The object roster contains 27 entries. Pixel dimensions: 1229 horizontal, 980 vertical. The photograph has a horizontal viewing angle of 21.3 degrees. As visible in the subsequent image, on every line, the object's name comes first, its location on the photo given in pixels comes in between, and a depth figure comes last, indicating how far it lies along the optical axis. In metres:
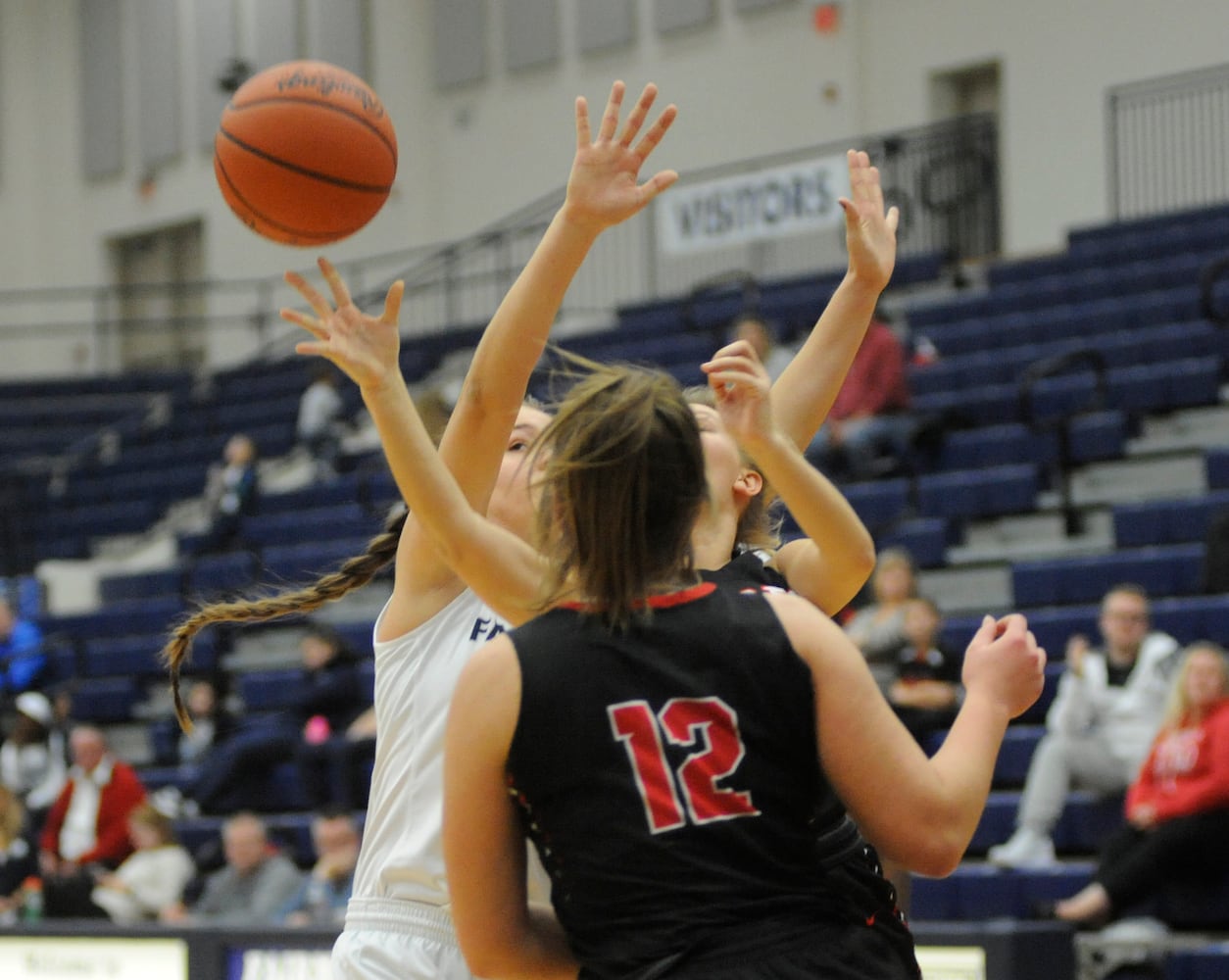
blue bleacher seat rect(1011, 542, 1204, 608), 15.24
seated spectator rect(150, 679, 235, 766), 20.12
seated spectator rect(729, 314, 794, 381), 18.48
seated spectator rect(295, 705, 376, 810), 17.49
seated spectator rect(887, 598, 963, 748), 13.76
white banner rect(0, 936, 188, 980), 11.18
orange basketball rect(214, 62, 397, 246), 5.52
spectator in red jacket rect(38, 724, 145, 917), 18.35
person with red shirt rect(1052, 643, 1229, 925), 11.67
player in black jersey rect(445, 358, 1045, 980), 3.47
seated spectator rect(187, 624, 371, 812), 18.43
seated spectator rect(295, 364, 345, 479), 26.95
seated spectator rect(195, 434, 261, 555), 25.58
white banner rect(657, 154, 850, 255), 25.47
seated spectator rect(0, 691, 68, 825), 20.18
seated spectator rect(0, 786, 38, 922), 17.75
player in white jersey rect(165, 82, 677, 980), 4.50
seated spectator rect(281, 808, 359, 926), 14.91
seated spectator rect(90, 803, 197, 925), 16.99
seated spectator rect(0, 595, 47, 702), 23.94
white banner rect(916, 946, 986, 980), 9.24
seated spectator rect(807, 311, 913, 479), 19.06
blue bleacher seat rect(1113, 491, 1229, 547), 15.78
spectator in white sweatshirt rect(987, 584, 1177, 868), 12.91
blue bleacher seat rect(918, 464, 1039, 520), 17.75
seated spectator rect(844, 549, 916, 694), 14.63
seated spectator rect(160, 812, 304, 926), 15.58
